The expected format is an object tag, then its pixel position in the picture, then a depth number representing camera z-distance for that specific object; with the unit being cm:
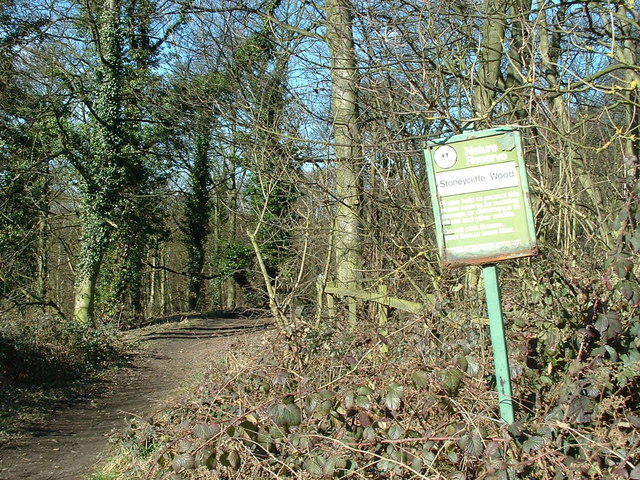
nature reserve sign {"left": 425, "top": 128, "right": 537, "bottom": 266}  363
